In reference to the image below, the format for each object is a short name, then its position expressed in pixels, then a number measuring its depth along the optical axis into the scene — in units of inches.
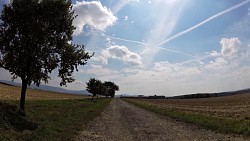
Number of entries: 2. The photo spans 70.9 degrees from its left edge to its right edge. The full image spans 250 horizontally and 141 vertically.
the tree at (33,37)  576.9
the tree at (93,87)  2833.8
